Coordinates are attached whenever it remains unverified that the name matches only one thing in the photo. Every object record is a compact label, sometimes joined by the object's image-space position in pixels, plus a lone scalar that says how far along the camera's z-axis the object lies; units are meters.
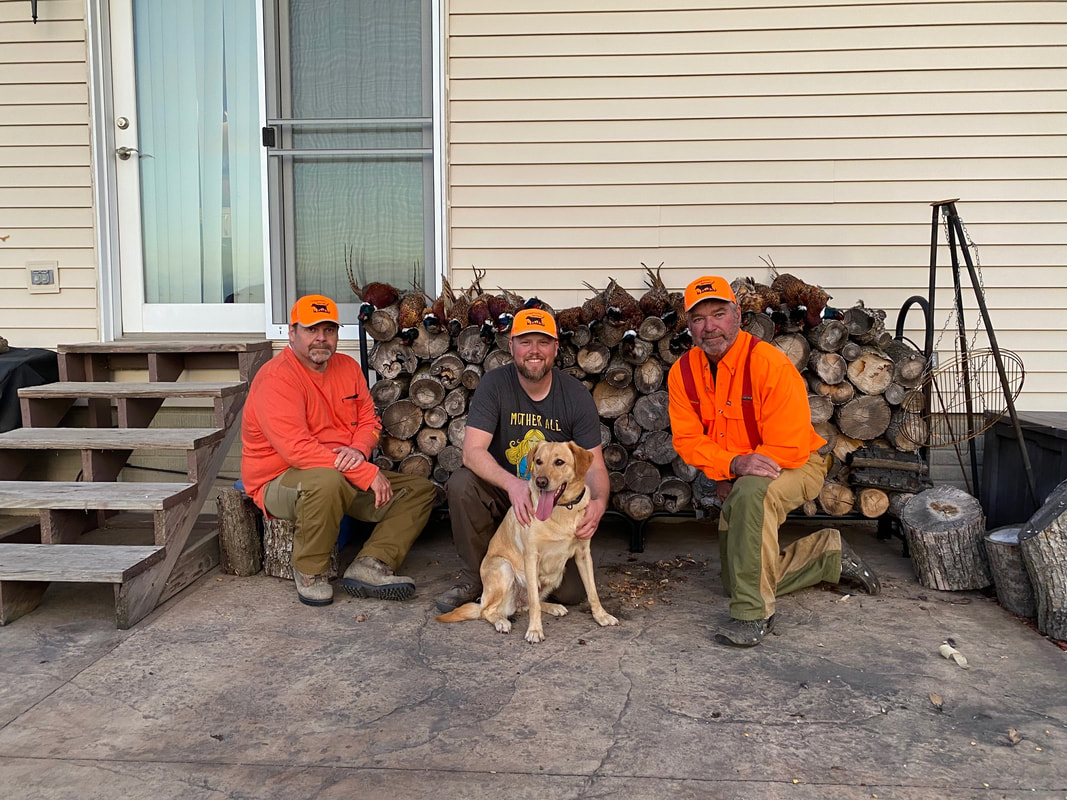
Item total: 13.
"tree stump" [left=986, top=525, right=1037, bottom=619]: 3.80
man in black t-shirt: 4.04
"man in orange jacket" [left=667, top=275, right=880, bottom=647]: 3.62
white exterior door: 5.62
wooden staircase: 3.79
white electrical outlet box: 5.55
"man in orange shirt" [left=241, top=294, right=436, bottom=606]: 4.07
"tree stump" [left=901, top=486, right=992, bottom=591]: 4.11
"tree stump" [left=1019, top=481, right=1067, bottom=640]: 3.48
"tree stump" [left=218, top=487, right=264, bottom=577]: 4.46
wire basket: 4.93
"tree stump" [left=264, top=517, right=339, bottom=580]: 4.39
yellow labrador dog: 3.53
